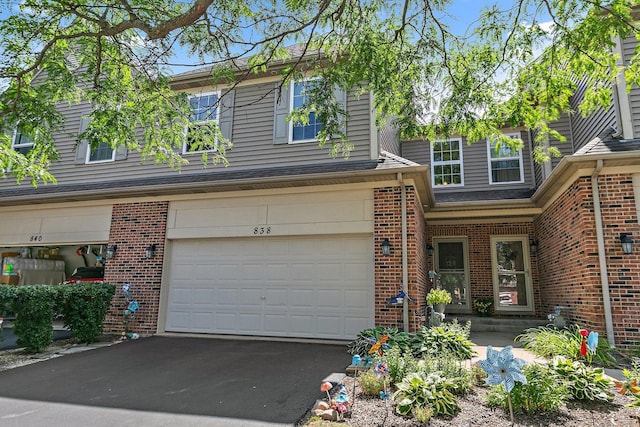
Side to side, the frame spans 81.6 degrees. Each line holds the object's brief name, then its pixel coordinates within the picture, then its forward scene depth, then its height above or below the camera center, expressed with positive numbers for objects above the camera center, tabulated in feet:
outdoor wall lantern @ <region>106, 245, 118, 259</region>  29.40 +1.50
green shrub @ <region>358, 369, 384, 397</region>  13.56 -3.94
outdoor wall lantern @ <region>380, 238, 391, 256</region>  23.30 +1.79
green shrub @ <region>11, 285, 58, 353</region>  21.17 -2.74
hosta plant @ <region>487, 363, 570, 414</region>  11.53 -3.58
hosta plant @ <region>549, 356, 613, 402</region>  12.37 -3.37
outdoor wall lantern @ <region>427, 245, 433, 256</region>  35.97 +2.69
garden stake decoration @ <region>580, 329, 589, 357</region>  13.16 -2.35
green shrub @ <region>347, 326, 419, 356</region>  19.22 -3.32
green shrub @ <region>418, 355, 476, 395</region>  13.34 -3.49
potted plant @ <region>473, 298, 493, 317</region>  33.47 -2.40
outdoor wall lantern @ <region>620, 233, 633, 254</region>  19.66 +2.07
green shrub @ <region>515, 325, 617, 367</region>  17.29 -3.19
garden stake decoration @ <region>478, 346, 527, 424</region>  10.28 -2.49
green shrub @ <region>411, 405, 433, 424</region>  11.06 -4.05
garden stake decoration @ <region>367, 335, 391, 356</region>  14.54 -3.21
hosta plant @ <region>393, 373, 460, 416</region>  11.75 -3.80
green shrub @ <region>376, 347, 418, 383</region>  14.47 -3.42
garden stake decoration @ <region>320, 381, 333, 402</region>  11.60 -3.46
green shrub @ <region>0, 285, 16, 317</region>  20.08 -1.63
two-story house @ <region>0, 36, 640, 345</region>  21.26 +3.67
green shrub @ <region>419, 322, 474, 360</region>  18.04 -3.21
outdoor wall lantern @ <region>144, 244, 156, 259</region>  28.43 +1.52
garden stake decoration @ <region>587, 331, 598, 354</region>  12.65 -1.99
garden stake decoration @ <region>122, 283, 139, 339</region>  26.86 -2.84
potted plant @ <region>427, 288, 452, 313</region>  26.53 -1.42
